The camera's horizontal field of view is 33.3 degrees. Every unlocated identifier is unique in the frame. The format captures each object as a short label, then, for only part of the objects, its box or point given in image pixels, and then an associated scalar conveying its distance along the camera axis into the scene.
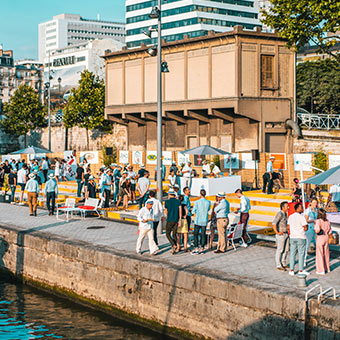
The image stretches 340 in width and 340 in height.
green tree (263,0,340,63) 25.77
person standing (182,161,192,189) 25.98
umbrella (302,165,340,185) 15.23
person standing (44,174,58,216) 22.48
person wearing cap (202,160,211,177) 28.44
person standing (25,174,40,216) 22.48
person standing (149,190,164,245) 15.44
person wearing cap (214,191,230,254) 15.12
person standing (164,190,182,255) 15.09
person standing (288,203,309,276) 12.64
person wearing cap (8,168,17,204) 27.33
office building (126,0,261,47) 102.81
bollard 11.41
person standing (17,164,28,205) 26.83
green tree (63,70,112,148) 47.25
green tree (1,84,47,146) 59.56
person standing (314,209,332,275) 12.70
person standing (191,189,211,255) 15.15
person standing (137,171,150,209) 21.36
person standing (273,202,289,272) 13.29
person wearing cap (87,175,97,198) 23.94
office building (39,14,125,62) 197.62
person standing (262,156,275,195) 25.39
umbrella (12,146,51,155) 33.28
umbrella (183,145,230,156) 27.62
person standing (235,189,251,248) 16.08
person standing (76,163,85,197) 27.28
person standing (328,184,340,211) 18.61
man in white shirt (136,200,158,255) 14.95
